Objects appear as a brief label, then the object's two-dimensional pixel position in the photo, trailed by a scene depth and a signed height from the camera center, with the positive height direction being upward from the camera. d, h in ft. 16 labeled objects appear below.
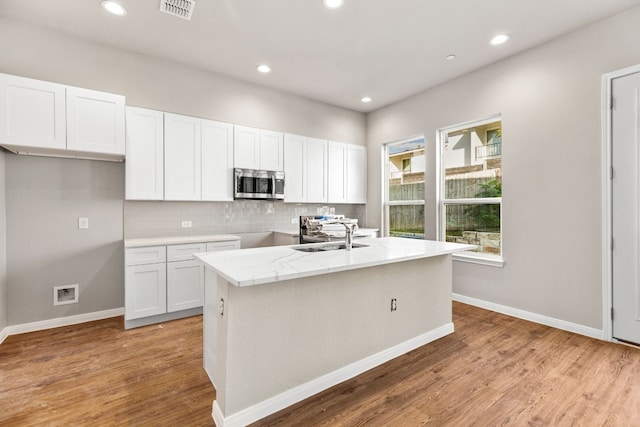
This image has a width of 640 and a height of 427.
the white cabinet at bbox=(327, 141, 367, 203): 16.52 +2.24
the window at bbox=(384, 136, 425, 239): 15.47 +1.31
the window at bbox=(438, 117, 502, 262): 12.36 +1.16
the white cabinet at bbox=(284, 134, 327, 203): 14.87 +2.23
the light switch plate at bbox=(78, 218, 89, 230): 10.62 -0.36
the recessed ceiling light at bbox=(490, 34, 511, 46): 10.11 +5.93
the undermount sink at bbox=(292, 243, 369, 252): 8.46 -1.03
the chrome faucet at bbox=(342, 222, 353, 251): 8.27 -0.64
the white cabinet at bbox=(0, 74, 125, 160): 8.57 +2.89
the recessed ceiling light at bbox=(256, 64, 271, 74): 12.33 +6.02
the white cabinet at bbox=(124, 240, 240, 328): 10.16 -2.49
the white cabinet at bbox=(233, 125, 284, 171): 13.37 +2.95
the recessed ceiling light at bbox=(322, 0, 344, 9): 8.43 +5.95
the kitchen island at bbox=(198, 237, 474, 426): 5.64 -2.44
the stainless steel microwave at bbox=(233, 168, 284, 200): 13.12 +1.27
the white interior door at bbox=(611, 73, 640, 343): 8.66 +0.15
